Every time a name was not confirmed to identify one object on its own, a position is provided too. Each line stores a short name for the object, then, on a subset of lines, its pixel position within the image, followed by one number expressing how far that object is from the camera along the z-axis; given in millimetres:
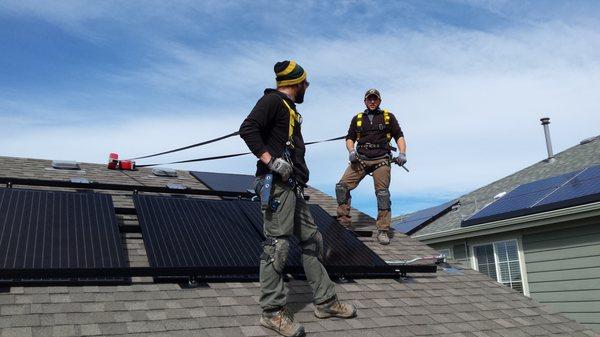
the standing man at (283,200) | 3991
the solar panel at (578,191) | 9422
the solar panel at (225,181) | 7920
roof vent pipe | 15066
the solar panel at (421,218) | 14489
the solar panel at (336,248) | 5246
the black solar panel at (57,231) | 4000
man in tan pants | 6902
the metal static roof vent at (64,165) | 8586
